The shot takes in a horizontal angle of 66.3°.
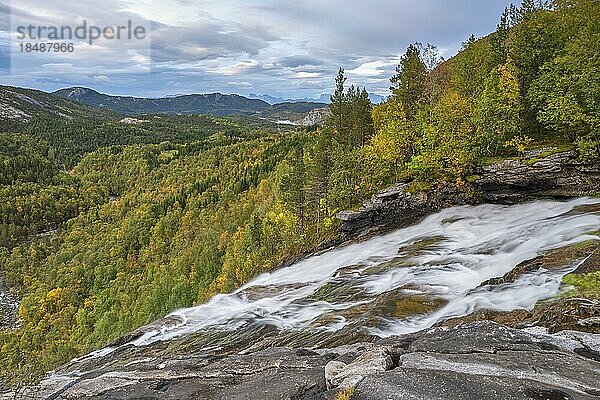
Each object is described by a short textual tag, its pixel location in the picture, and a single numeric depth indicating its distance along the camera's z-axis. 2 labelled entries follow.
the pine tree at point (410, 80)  61.06
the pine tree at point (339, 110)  71.00
